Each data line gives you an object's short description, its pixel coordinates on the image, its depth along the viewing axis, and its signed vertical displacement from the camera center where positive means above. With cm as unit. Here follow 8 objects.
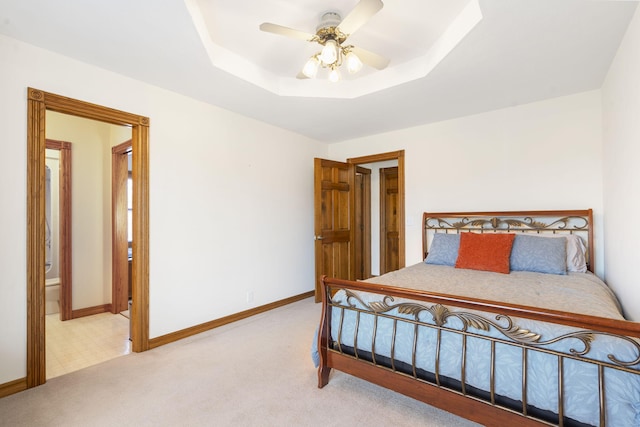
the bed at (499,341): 124 -65
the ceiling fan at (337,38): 166 +109
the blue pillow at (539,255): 263 -39
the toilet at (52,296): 371 -98
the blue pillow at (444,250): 312 -39
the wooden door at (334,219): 406 -7
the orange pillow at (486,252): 277 -38
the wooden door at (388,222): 547 -16
